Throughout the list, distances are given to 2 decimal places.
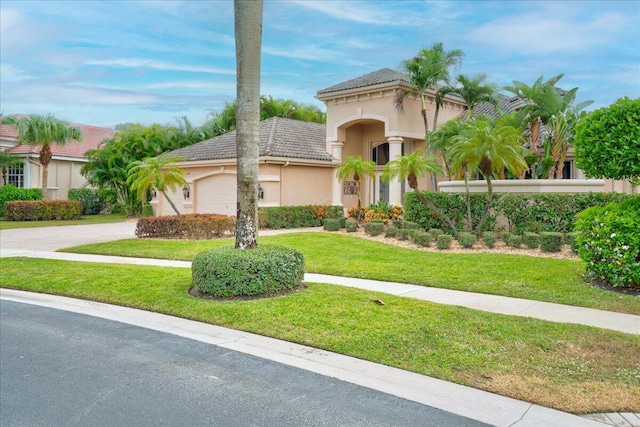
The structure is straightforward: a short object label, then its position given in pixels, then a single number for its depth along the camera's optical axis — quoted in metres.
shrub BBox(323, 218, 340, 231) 19.74
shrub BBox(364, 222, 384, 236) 17.97
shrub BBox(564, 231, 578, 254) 13.12
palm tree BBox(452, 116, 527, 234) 13.98
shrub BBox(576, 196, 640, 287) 8.64
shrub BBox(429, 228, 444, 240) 15.62
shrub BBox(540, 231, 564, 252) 13.19
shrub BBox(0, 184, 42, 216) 30.84
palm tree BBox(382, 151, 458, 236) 15.95
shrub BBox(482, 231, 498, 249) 14.38
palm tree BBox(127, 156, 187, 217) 19.02
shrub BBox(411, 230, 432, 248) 14.94
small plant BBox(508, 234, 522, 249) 13.98
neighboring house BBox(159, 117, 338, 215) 22.98
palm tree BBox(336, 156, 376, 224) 19.64
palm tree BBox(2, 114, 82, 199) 31.50
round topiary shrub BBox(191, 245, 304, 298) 8.43
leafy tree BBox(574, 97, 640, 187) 8.62
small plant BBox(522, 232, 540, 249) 13.71
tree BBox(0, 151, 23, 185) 33.12
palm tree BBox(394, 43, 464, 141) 20.94
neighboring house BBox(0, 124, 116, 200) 34.91
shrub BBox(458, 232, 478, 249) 14.27
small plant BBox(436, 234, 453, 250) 14.26
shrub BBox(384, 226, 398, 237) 17.12
